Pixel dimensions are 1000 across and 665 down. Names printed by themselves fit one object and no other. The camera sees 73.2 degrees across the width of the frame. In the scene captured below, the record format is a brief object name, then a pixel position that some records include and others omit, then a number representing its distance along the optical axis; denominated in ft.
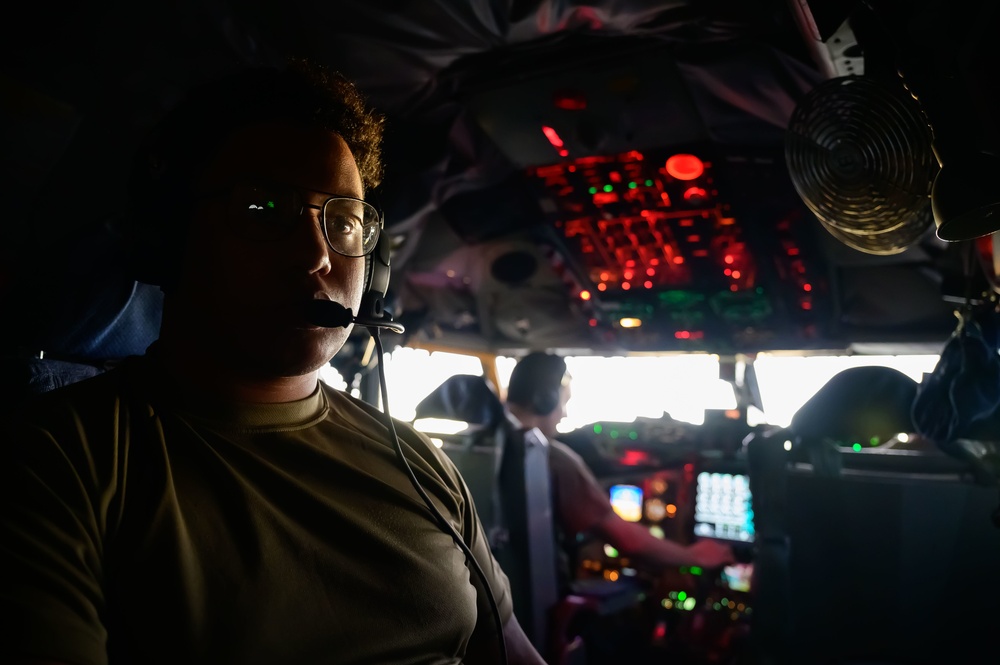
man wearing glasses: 2.35
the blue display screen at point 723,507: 10.00
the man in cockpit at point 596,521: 8.91
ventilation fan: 4.69
